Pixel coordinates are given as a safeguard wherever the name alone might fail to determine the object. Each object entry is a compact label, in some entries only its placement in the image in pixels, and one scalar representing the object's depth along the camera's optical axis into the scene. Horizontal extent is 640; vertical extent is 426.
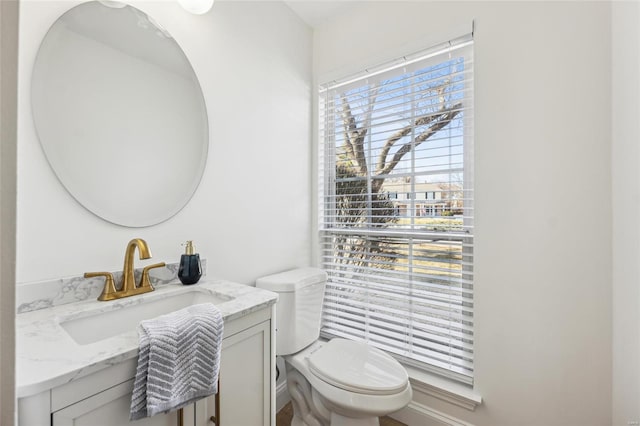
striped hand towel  0.66
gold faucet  0.96
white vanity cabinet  0.56
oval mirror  0.92
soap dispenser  1.15
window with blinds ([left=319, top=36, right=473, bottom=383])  1.51
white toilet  1.16
